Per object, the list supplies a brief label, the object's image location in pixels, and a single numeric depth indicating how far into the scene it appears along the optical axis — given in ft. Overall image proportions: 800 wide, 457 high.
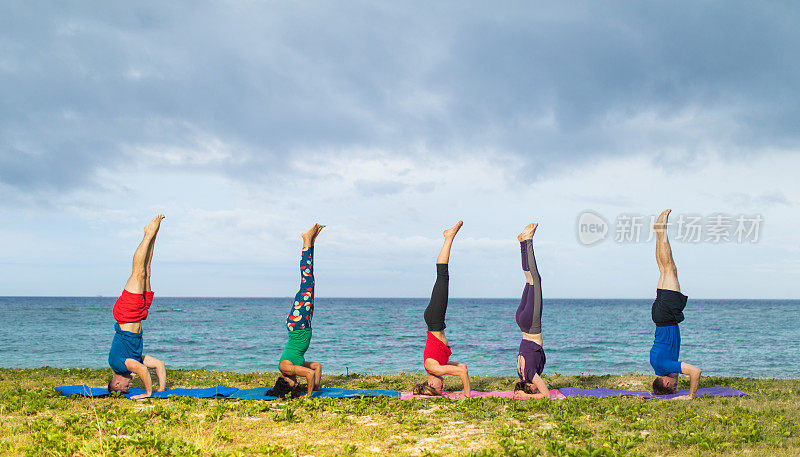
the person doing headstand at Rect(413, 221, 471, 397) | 32.78
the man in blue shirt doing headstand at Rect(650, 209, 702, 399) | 33.30
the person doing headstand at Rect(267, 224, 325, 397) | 31.89
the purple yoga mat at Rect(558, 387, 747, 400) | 32.60
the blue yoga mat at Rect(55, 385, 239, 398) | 31.55
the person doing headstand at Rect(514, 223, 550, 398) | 32.40
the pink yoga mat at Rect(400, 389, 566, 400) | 32.35
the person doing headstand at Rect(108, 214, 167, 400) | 32.30
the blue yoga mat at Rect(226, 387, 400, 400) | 31.73
